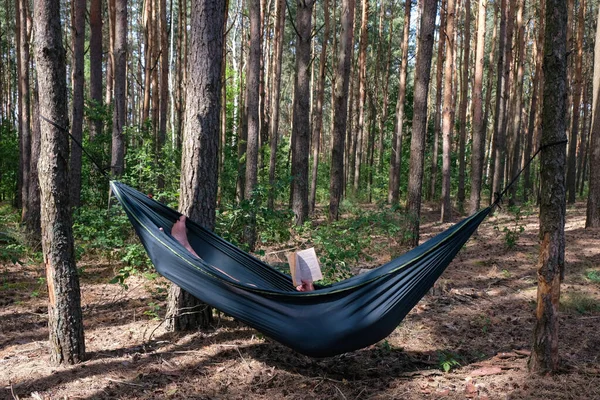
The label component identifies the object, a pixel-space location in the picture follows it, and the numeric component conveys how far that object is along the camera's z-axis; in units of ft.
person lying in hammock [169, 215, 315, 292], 10.37
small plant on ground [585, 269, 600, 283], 16.07
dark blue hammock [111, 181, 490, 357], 8.49
